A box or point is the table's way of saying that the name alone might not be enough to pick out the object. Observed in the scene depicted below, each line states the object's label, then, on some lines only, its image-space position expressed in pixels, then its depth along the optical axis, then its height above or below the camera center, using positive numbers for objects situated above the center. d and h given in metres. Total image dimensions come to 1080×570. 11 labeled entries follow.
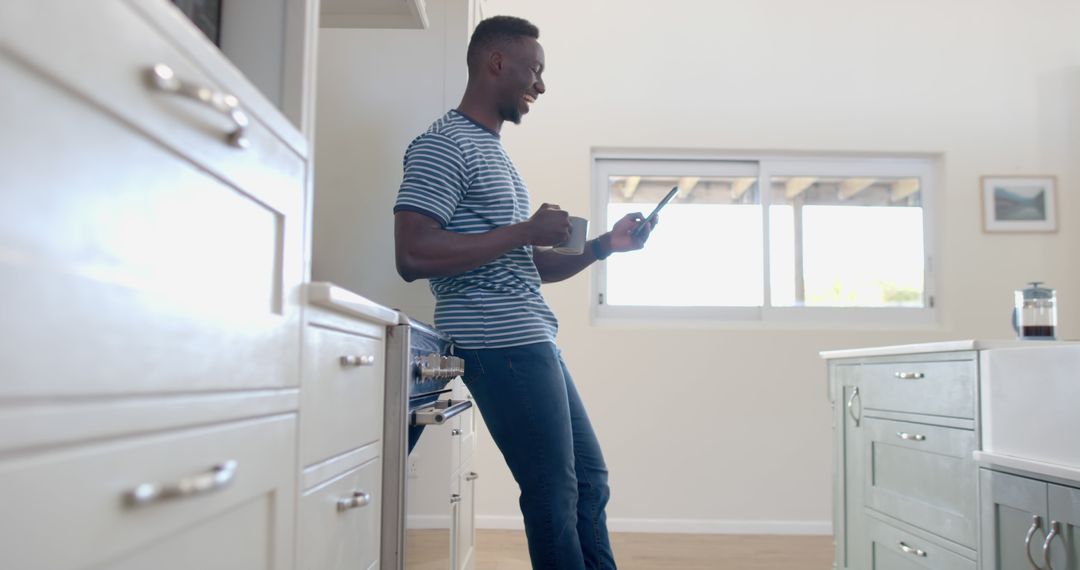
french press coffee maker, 2.56 +0.11
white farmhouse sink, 1.80 -0.11
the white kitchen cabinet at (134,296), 0.52 +0.04
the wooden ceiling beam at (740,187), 4.34 +0.79
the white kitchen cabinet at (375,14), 2.26 +0.86
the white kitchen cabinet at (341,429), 1.12 -0.11
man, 1.51 +0.10
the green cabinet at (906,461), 2.17 -0.30
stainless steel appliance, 1.54 -0.12
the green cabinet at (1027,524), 1.73 -0.35
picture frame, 4.20 +0.69
